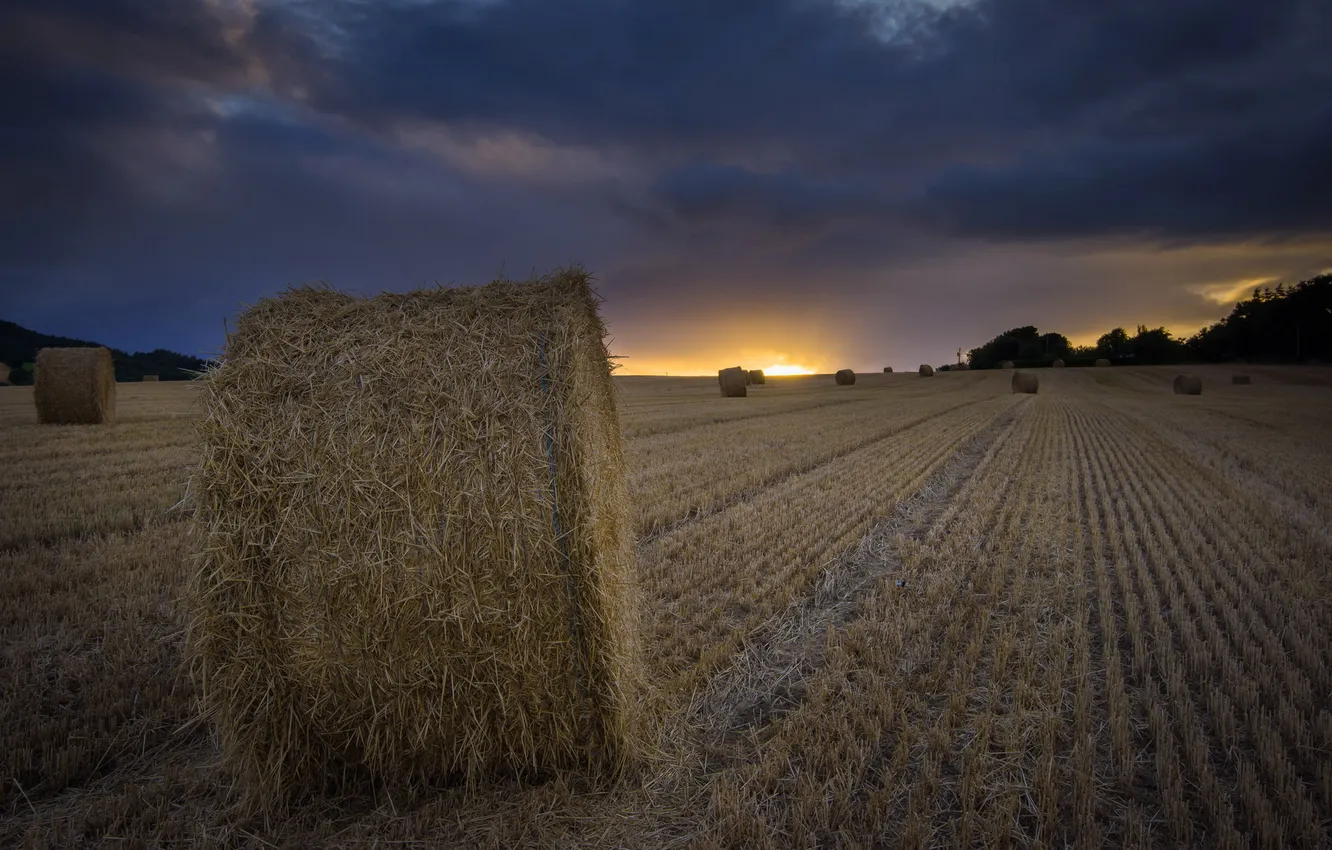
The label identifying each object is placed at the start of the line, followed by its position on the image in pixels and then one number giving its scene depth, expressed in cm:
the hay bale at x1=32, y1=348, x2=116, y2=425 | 1581
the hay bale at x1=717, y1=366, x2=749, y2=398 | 3412
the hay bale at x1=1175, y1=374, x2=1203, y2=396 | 3706
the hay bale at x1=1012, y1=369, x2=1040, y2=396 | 3989
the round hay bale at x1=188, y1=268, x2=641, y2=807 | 304
